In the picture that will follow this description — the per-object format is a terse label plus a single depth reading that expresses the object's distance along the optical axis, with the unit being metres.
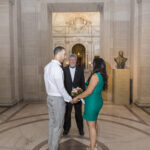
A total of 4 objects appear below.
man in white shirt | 2.71
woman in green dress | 2.79
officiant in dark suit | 4.06
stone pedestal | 7.08
